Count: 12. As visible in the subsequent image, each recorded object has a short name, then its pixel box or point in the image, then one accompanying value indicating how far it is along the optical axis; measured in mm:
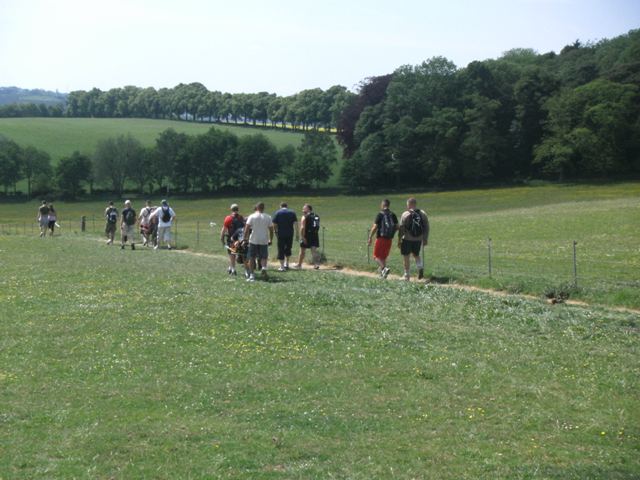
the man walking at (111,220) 41031
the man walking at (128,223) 37000
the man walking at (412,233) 23188
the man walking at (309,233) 26500
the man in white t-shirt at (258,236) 22484
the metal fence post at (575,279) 20656
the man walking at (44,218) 48594
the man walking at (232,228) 24078
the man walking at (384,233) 23969
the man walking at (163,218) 35812
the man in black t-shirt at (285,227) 25469
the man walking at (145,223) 38406
